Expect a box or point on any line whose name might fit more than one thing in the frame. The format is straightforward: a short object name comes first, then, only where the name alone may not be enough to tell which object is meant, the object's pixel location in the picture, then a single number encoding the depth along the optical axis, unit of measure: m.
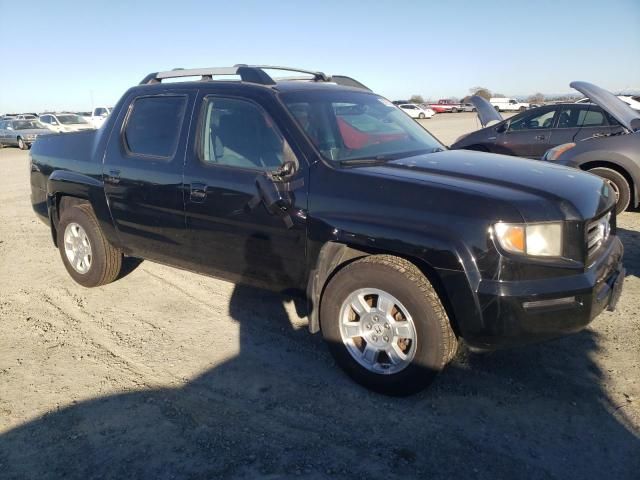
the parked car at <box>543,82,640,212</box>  6.93
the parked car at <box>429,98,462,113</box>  55.88
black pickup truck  2.71
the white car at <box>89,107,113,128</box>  25.68
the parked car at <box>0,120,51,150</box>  24.81
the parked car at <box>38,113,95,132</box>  24.03
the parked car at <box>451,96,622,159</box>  8.41
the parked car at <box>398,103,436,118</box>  43.81
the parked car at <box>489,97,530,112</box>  48.68
